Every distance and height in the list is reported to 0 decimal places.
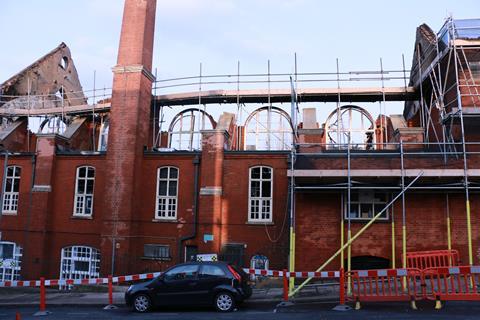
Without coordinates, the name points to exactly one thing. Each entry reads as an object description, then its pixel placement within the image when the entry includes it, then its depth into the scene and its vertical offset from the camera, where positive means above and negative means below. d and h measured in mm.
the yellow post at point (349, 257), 14326 -440
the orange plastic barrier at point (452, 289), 10852 -1056
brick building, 15961 +2267
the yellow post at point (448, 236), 15658 +337
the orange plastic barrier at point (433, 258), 14638 -414
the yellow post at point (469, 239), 14430 +249
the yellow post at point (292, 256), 14750 -434
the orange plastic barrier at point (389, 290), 11430 -1183
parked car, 12086 -1289
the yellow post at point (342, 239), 15008 +163
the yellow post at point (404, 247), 14930 -58
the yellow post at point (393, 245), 15660 -17
